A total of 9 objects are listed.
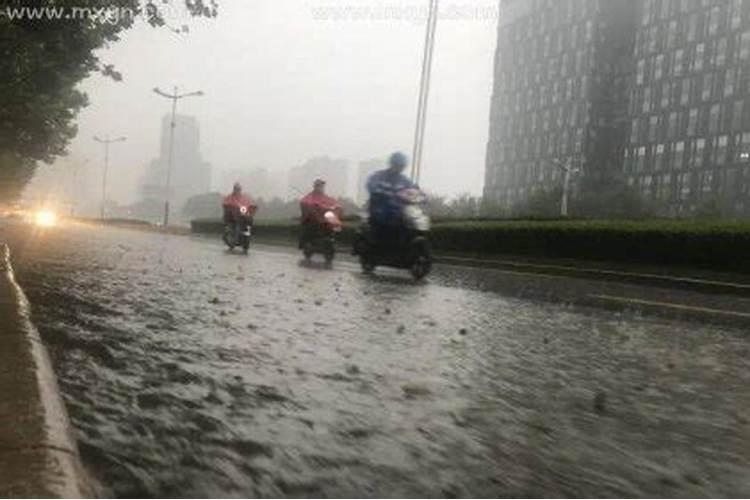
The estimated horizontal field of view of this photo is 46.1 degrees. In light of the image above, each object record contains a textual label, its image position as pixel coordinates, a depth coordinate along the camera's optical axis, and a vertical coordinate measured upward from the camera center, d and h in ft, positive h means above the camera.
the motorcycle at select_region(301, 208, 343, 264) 57.11 -1.13
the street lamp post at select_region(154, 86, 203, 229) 222.22 +26.44
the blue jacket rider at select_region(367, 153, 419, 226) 44.55 +1.88
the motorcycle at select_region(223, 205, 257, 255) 69.62 -1.27
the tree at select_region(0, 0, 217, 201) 50.14 +11.11
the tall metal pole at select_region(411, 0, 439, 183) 160.56 +26.05
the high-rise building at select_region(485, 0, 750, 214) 349.61 +66.98
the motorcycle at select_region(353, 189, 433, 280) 43.70 -0.83
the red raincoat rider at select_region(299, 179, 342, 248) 57.88 +0.74
